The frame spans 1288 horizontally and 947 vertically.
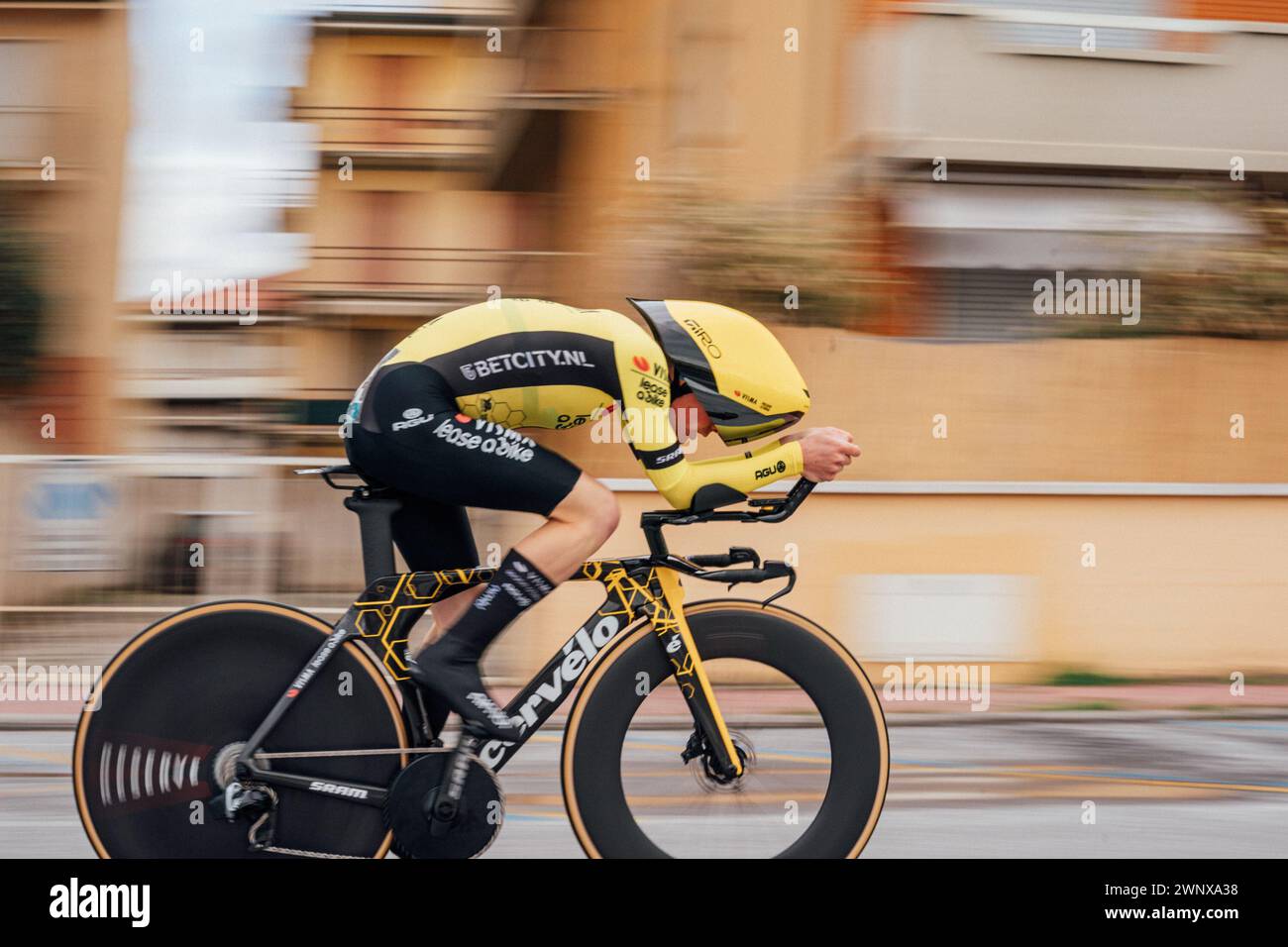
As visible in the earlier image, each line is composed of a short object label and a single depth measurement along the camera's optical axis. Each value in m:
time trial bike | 3.64
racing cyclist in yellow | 3.59
